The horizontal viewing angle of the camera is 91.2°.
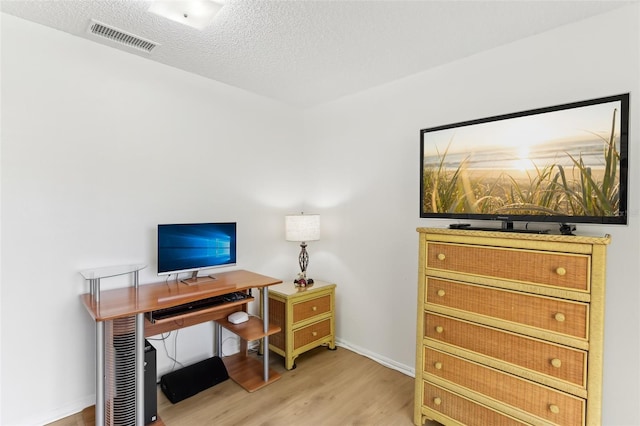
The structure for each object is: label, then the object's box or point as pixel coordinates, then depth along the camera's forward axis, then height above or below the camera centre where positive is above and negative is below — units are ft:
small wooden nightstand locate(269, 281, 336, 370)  8.91 -3.27
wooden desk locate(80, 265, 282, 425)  5.97 -2.50
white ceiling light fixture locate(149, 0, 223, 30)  5.67 +3.69
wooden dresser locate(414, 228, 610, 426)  4.88 -2.10
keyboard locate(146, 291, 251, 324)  6.56 -2.26
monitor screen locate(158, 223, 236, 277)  7.67 -1.03
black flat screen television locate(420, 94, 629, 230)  5.53 +0.91
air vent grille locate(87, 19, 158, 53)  6.56 +3.75
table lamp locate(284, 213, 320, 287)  9.89 -0.67
